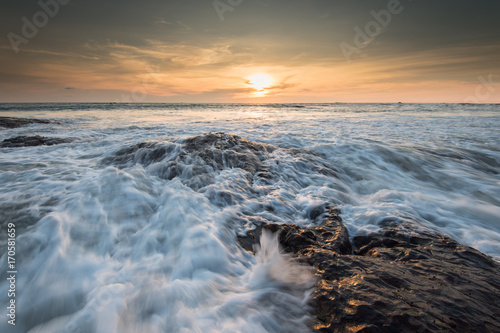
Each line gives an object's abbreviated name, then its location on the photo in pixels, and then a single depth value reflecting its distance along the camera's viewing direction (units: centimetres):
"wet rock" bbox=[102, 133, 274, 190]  501
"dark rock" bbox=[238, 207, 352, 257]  275
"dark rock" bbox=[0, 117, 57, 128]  1327
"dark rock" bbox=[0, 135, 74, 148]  768
